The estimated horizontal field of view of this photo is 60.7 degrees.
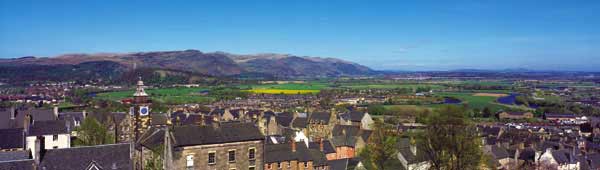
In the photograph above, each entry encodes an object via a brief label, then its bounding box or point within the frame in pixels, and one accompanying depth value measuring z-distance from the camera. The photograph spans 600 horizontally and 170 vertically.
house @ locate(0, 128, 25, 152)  48.34
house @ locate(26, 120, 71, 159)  53.82
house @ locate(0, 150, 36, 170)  31.60
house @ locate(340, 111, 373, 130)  91.88
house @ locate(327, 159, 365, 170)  51.32
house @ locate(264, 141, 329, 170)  47.94
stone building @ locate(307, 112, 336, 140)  79.50
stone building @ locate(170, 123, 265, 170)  35.75
